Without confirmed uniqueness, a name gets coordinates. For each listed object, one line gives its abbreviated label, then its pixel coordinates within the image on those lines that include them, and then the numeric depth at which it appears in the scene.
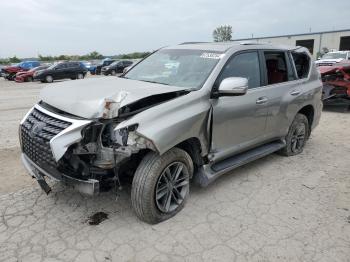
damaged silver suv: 3.07
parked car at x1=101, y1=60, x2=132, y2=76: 31.64
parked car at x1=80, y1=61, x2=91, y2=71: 35.90
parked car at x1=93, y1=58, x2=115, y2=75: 34.34
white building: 46.58
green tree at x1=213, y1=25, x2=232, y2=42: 89.76
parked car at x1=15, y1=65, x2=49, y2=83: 25.30
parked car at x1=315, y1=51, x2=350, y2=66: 20.98
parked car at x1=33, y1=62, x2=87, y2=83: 23.92
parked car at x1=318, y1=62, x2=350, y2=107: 9.43
